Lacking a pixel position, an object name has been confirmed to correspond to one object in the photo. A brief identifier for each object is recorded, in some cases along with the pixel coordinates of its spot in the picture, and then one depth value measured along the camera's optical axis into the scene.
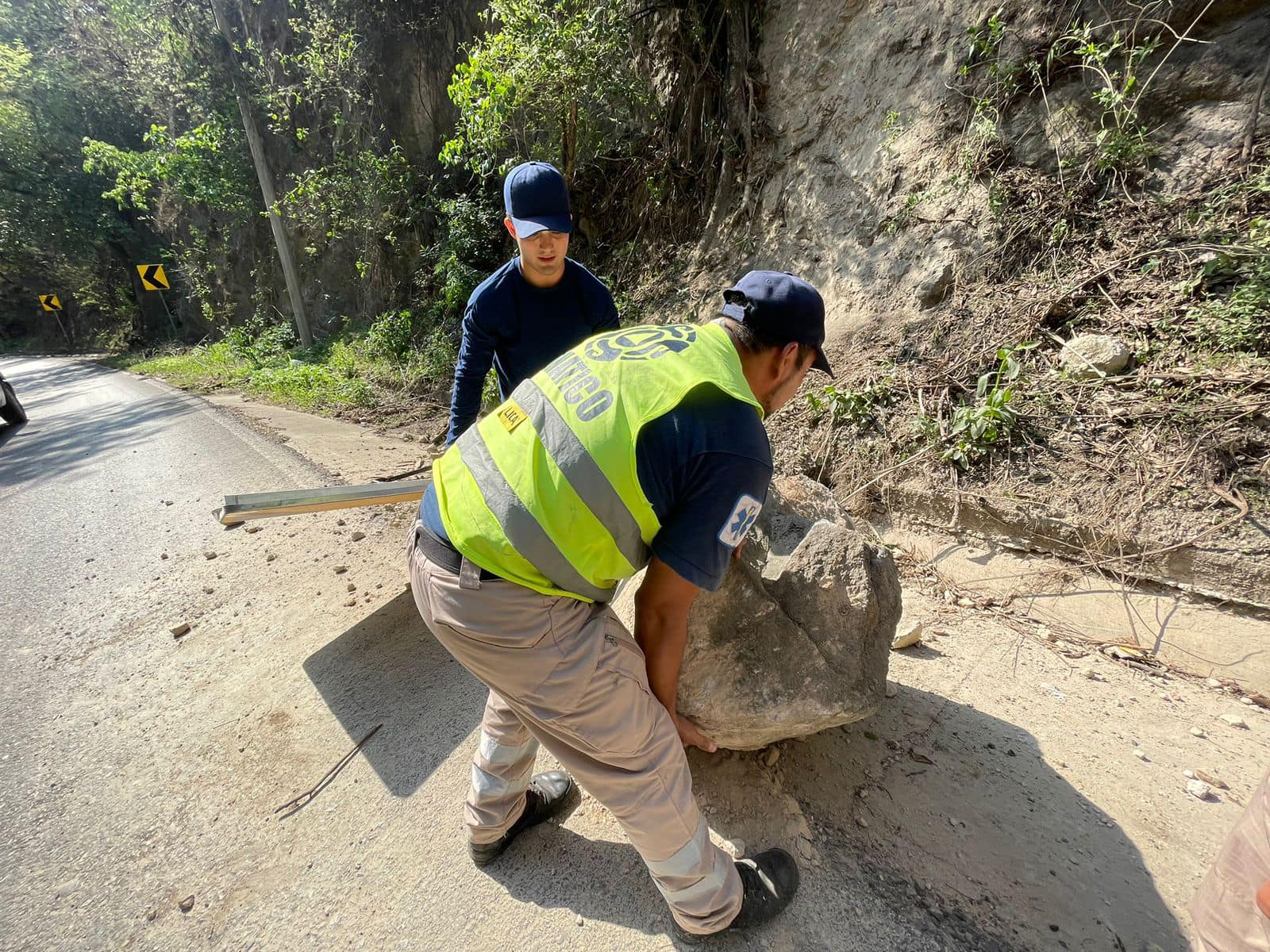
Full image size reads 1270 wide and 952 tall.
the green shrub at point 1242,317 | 2.79
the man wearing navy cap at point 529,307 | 2.47
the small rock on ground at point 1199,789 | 1.85
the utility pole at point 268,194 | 10.96
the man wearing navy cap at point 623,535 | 1.22
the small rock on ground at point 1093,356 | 3.11
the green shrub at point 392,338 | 9.56
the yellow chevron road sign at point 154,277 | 13.38
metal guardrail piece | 2.61
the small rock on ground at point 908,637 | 2.58
